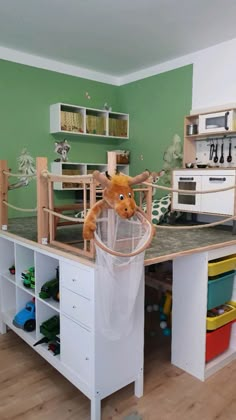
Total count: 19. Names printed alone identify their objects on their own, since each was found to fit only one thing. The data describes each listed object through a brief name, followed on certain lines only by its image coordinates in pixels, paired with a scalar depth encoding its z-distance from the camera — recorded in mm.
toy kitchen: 2432
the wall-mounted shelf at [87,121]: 3287
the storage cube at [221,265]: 1985
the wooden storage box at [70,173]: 3302
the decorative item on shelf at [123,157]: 3753
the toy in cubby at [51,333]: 1960
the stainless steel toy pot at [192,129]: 2904
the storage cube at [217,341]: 2051
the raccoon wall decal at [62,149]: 3453
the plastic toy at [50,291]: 2006
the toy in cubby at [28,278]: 2213
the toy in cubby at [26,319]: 2236
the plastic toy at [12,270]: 2504
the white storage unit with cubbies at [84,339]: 1554
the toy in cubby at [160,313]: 2635
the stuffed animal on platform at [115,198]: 1384
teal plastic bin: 2026
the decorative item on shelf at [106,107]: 3707
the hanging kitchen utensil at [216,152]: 2929
